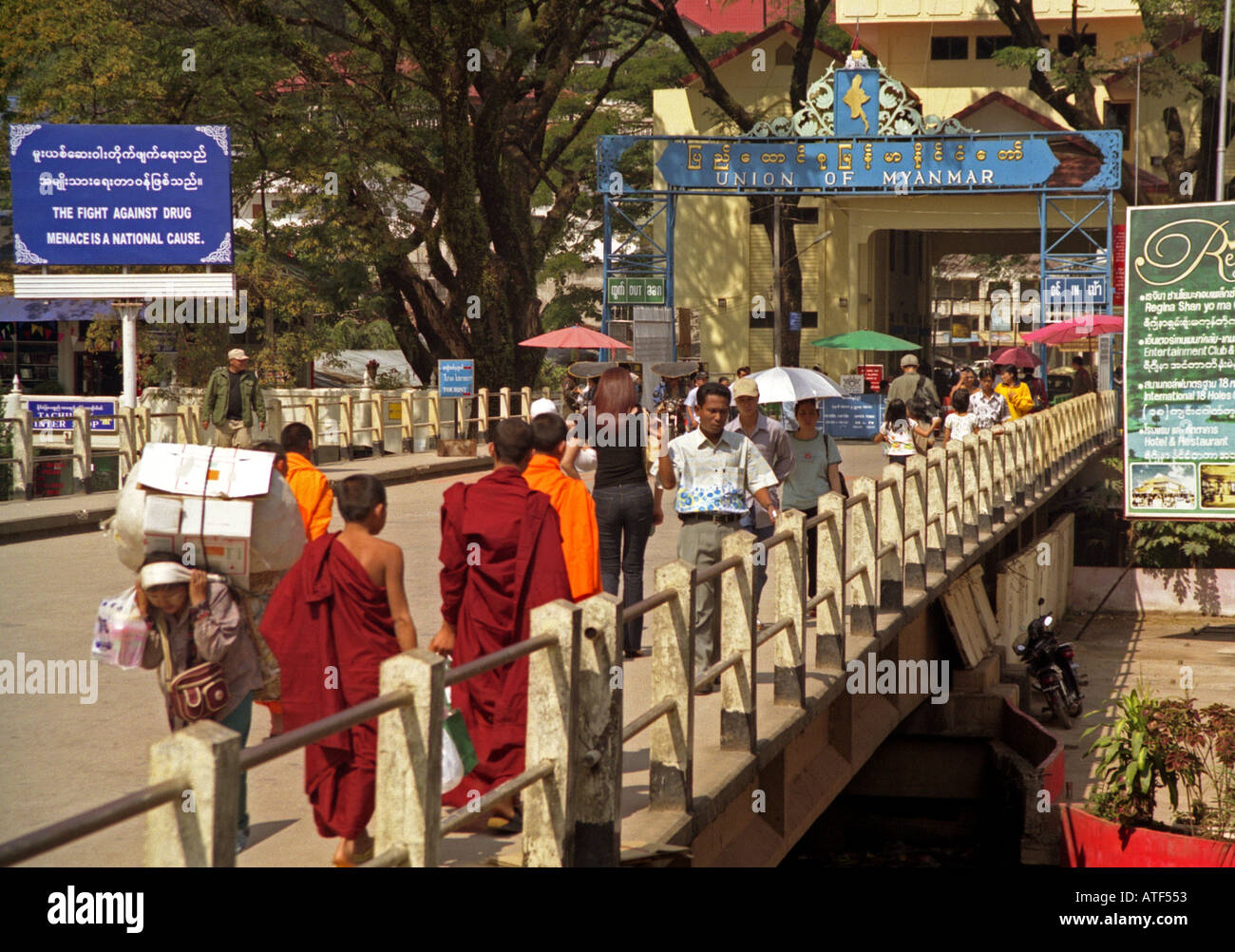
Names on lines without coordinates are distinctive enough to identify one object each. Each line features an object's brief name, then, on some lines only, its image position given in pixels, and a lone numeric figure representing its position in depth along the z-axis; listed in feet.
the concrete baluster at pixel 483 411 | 96.68
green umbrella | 109.29
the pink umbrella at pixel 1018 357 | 117.05
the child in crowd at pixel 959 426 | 66.13
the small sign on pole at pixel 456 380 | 94.48
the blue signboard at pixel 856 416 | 114.11
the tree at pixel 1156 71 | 109.19
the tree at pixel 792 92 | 127.54
